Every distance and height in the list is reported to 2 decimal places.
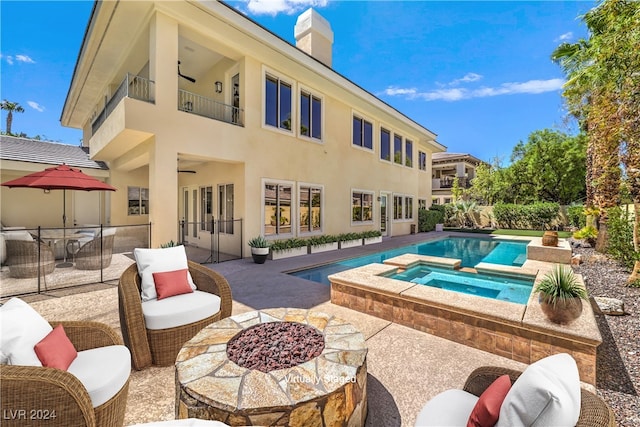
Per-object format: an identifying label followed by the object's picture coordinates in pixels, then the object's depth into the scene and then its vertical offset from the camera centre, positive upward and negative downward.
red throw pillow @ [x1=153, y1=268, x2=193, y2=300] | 3.90 -1.04
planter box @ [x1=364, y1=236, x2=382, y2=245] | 14.51 -1.55
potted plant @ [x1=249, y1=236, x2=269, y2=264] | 9.21 -1.31
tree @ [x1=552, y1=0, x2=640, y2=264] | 5.80 +2.87
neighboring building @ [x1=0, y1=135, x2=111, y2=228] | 11.39 +0.68
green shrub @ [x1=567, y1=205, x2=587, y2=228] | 18.64 -0.25
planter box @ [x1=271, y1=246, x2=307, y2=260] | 9.98 -1.58
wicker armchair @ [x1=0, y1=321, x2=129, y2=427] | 1.73 -1.18
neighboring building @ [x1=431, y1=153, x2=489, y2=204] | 34.47 +5.18
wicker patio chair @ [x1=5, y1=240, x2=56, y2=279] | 6.13 -1.08
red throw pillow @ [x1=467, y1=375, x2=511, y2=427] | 1.63 -1.15
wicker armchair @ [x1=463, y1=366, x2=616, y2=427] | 1.45 -1.10
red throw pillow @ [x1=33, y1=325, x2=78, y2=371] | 2.14 -1.12
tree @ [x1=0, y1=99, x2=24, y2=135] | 33.12 +12.10
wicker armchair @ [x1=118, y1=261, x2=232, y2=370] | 3.27 -1.50
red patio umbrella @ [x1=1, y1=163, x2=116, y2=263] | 6.75 +0.71
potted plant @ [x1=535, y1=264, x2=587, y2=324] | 3.41 -1.06
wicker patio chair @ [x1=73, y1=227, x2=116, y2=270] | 6.96 -1.06
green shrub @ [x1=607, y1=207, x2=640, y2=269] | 7.76 -0.75
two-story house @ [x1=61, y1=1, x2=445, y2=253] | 8.11 +3.27
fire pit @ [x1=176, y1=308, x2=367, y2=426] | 1.96 -1.31
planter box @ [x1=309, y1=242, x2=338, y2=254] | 11.53 -1.57
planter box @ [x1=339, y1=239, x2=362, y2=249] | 13.02 -1.57
